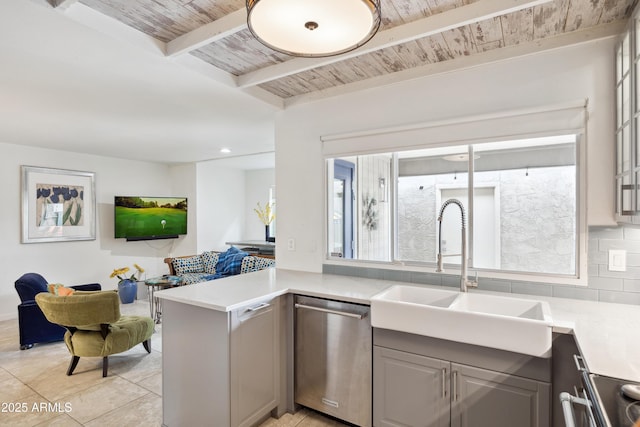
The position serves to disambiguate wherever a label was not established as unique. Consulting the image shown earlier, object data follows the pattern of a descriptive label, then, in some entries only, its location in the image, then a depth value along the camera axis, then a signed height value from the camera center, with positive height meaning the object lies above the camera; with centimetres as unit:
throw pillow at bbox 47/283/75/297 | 278 -65
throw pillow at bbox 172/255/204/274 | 498 -79
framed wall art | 452 +13
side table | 417 -90
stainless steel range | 83 -52
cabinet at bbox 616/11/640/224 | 146 +41
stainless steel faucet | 202 -28
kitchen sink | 144 -53
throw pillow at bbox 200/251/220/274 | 520 -77
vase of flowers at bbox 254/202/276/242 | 663 -6
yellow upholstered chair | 262 -92
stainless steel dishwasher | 194 -90
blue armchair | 336 -105
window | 202 +6
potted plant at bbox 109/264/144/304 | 519 -118
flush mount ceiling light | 111 +68
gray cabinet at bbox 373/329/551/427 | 150 -85
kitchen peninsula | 179 -75
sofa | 456 -76
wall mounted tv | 545 -7
